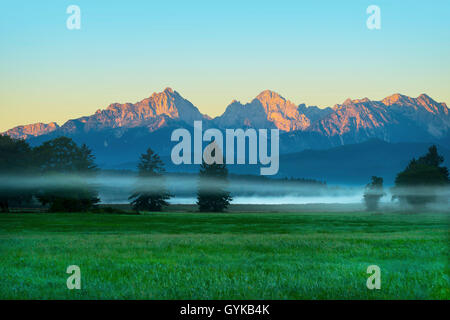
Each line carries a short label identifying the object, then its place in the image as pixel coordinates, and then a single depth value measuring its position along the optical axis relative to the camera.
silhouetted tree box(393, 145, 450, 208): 109.62
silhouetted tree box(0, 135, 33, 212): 87.56
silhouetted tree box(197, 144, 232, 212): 116.25
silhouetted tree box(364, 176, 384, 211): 134.88
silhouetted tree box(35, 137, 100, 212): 89.50
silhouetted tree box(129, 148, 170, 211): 116.43
